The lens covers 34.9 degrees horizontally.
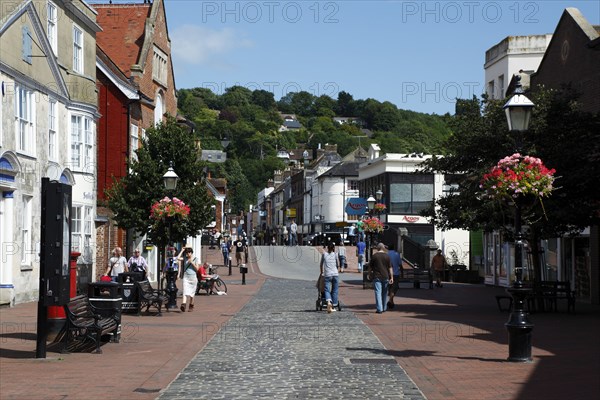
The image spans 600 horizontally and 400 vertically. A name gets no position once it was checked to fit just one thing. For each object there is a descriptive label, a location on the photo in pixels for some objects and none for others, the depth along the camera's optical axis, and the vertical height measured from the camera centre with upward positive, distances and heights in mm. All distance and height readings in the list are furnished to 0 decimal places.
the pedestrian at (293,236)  92500 +1280
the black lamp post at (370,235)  39706 +755
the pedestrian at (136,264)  29091 -425
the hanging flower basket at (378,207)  52012 +2324
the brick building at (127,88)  39531 +7354
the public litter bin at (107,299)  16547 -848
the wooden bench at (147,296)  23344 -1143
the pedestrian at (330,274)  24672 -641
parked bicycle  33341 -1203
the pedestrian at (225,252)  59906 -145
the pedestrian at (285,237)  99000 +1312
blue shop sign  76375 +3613
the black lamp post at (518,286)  14117 -585
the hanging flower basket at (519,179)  14930 +1101
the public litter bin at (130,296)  23406 -1133
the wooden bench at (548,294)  25266 -1219
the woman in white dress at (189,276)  25219 -696
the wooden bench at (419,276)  38719 -1104
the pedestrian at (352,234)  88188 +1414
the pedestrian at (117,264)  26953 -390
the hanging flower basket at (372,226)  47656 +1172
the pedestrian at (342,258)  58775 -549
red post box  15469 -1111
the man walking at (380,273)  24422 -614
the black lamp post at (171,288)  25703 -1023
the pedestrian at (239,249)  56647 +39
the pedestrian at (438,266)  40938 -752
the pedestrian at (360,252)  55531 -173
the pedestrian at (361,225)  48300 +1224
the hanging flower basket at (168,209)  27750 +1199
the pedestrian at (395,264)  27906 -449
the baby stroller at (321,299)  25203 -1323
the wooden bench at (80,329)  15000 -1241
